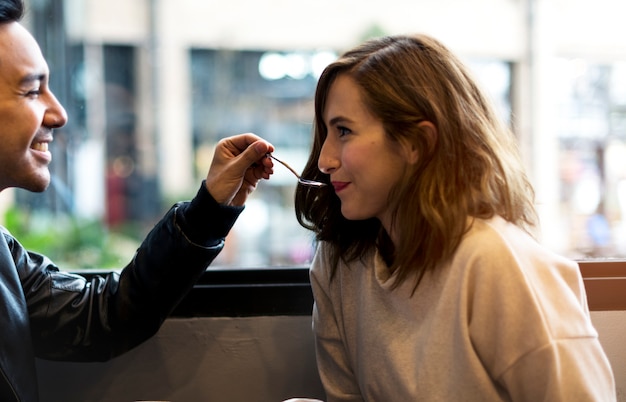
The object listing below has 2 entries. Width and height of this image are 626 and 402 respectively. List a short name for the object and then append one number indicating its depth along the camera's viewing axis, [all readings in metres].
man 1.27
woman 1.03
